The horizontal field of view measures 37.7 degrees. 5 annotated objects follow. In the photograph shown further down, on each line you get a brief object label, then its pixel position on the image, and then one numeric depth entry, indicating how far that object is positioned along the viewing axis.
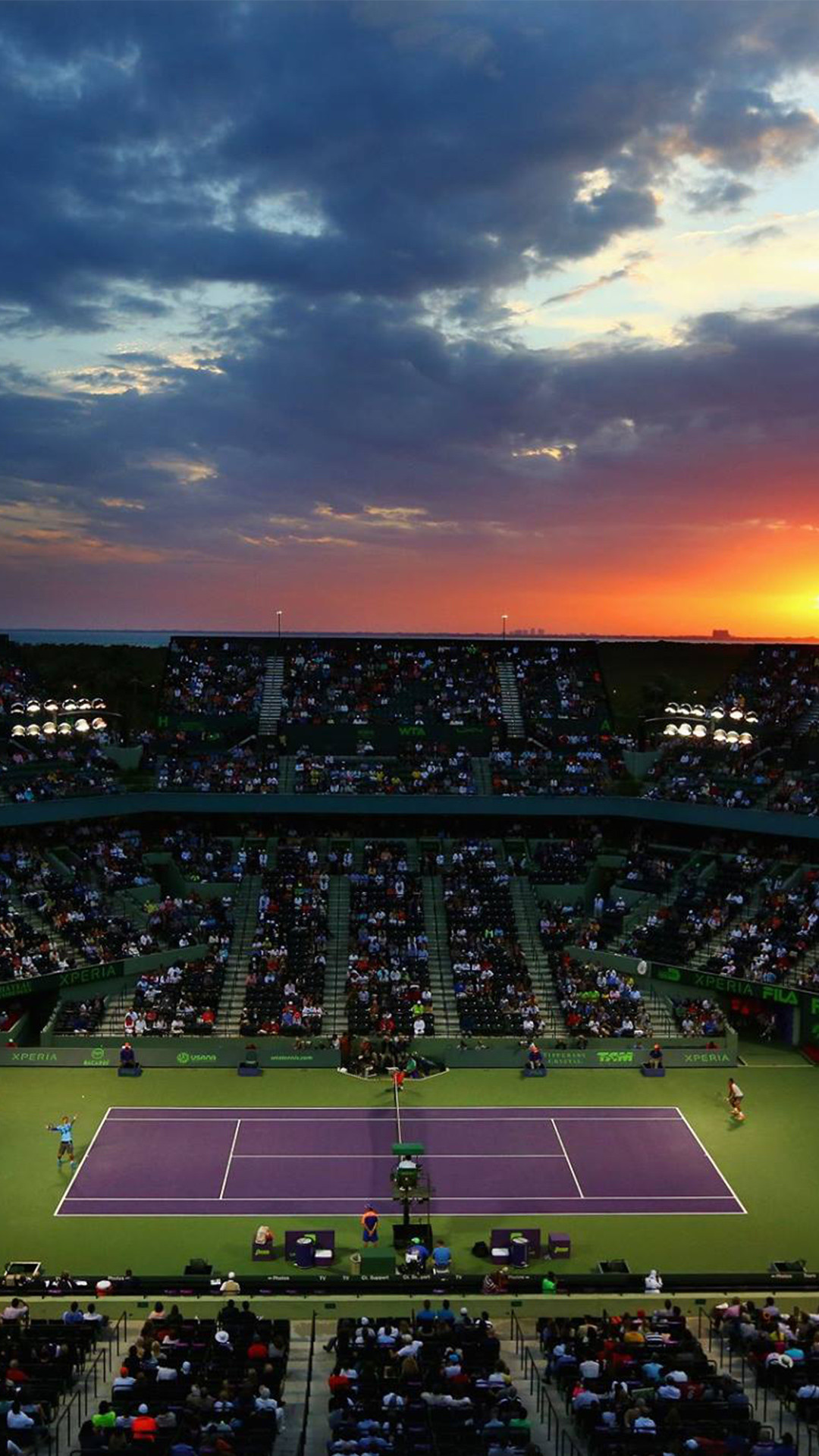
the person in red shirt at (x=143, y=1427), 17.61
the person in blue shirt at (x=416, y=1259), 27.41
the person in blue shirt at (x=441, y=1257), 27.25
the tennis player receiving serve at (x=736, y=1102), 37.97
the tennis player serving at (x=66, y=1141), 34.25
